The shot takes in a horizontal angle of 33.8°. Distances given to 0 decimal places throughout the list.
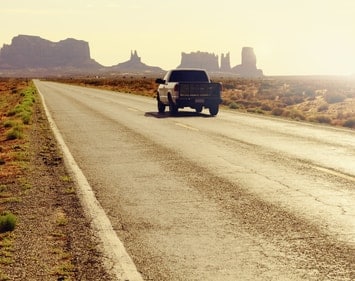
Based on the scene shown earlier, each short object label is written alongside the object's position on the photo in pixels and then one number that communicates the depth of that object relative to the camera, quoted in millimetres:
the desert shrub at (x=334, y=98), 42000
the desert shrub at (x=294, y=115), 26430
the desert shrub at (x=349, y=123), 23234
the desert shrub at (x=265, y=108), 33288
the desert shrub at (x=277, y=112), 29062
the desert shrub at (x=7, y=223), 6590
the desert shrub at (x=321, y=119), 24705
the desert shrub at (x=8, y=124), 20391
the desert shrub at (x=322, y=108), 34994
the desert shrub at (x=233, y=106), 32719
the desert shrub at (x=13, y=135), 16297
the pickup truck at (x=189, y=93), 24188
